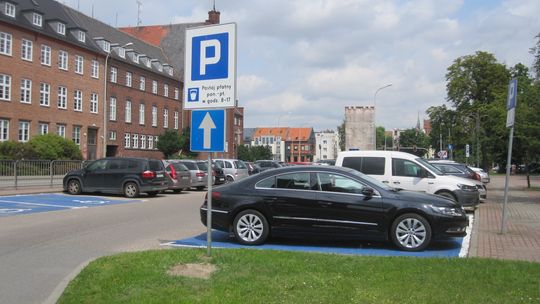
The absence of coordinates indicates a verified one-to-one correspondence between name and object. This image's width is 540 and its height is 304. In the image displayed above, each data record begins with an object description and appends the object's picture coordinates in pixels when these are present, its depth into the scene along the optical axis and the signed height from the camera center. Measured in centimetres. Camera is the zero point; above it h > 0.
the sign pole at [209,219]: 763 -93
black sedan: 961 -97
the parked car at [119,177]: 2230 -99
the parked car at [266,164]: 4062 -61
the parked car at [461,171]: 2142 -50
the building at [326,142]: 16580 +459
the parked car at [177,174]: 2539 -95
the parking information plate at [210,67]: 754 +126
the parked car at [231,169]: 3212 -81
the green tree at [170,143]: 6662 +146
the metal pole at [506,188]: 1167 -63
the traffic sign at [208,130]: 774 +36
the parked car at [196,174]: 2802 -100
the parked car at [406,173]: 1544 -43
